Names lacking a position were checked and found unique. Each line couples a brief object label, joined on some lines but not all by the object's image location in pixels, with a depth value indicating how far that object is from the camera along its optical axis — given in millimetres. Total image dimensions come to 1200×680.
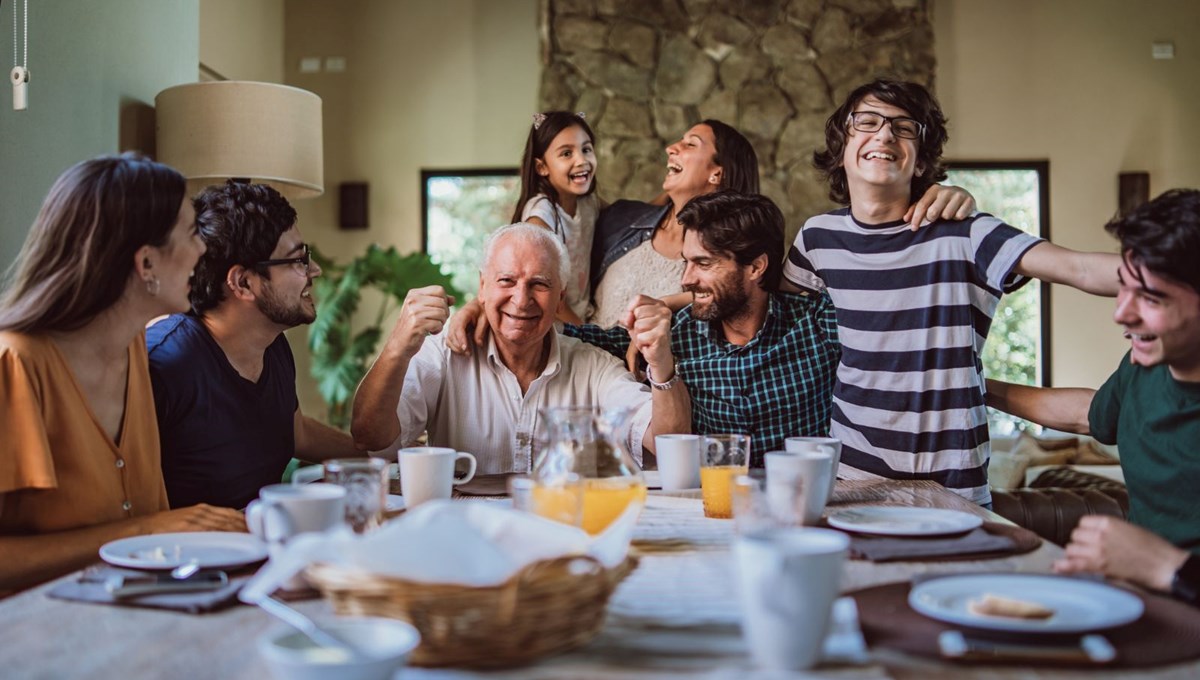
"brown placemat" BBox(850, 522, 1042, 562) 1182
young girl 3125
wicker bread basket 820
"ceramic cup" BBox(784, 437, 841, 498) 1443
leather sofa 2900
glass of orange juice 1425
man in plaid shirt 2207
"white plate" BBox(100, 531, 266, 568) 1131
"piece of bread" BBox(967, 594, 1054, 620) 891
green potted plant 5285
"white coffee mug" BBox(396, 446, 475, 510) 1429
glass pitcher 1142
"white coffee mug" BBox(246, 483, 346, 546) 987
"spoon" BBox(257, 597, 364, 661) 787
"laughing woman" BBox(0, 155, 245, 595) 1354
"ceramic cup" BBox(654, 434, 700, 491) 1625
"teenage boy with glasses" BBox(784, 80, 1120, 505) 1987
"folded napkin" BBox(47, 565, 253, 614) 988
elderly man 2268
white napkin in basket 798
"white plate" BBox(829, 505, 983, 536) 1281
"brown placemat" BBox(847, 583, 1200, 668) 836
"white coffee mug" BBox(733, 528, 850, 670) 799
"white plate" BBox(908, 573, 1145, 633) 870
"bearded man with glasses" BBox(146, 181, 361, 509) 1833
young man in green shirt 1325
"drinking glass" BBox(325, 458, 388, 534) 1087
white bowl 727
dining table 820
